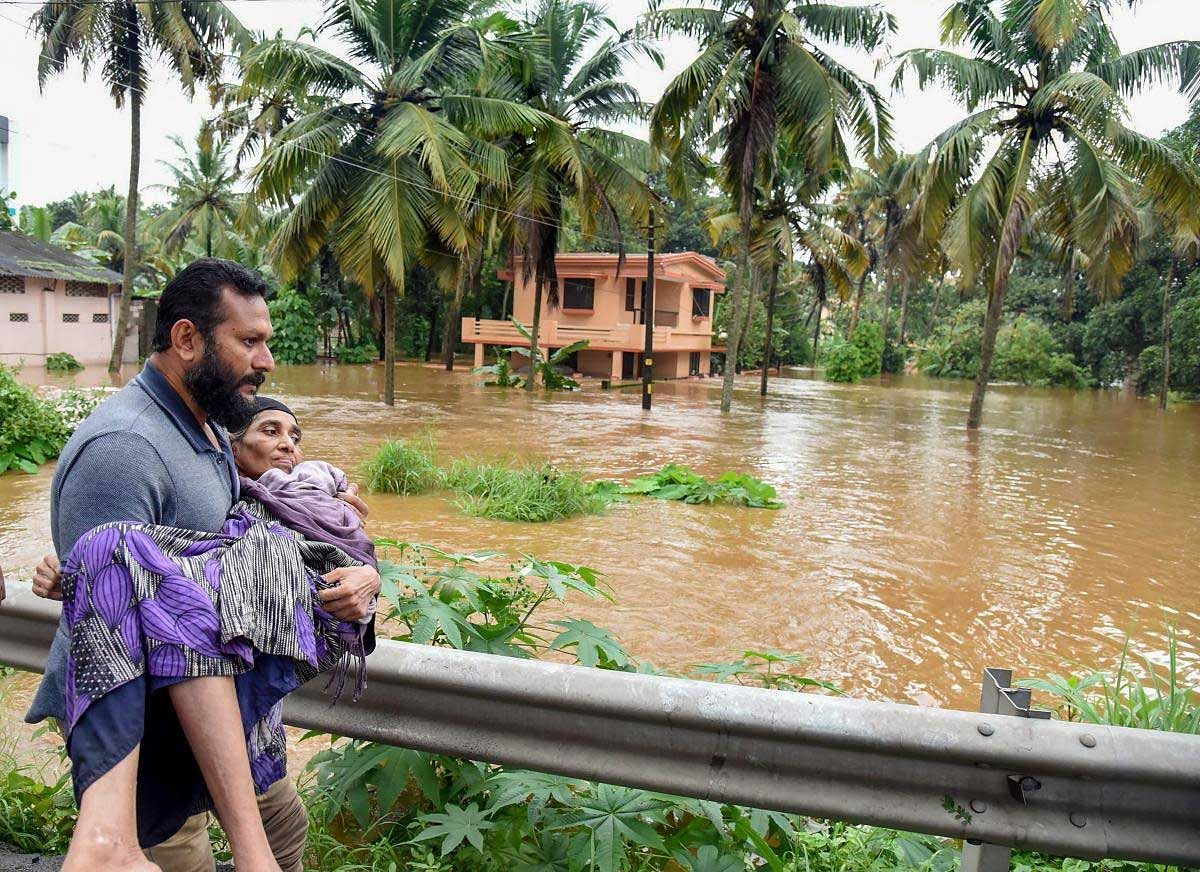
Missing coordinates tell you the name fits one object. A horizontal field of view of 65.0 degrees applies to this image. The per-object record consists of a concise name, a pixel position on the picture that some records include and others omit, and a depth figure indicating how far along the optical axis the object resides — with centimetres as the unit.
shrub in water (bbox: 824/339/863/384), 3915
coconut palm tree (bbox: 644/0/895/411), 1988
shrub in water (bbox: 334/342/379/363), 3828
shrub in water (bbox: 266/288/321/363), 3622
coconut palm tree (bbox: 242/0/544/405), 1773
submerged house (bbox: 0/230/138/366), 2781
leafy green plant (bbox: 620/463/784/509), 1147
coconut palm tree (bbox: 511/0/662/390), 2287
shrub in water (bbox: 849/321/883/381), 4119
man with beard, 174
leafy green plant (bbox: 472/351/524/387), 2853
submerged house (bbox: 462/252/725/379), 3272
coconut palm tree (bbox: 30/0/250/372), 2231
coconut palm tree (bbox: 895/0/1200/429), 1766
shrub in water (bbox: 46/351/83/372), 2798
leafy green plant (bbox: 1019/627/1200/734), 321
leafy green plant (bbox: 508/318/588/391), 2817
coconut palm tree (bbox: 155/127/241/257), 3662
